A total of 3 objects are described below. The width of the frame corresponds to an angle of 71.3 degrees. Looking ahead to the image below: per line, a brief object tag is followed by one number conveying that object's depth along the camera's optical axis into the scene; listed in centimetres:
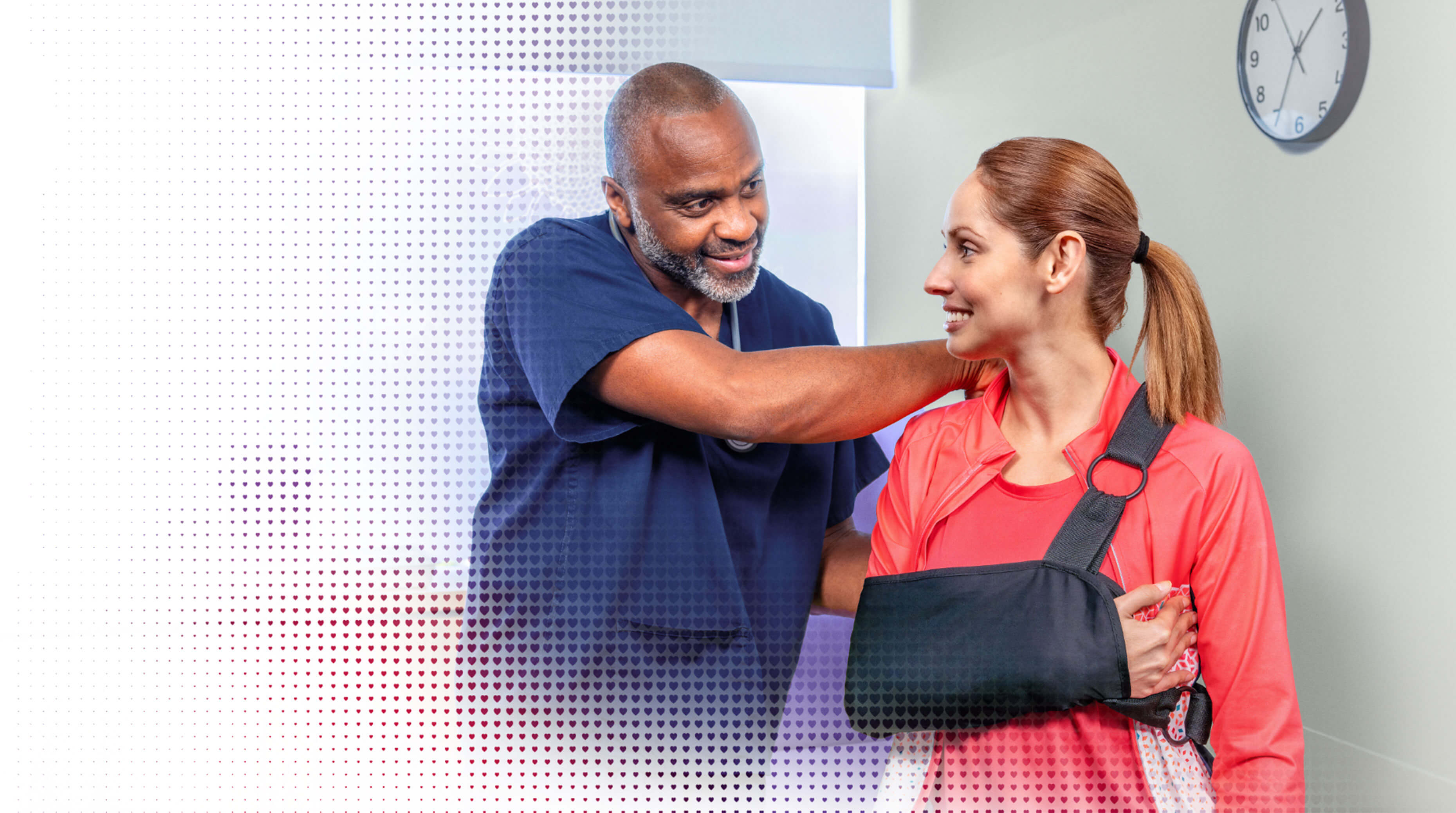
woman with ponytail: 103
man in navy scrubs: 126
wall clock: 129
